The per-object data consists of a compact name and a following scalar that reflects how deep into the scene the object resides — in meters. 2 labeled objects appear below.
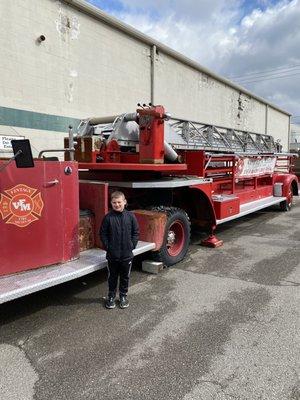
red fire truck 3.76
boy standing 4.14
